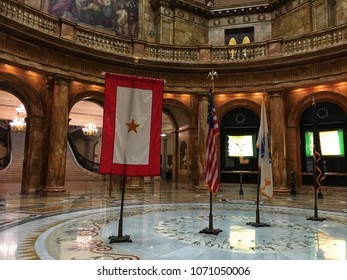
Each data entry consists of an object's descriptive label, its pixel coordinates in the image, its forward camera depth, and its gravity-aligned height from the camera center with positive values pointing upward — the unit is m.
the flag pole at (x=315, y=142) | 7.77 +0.90
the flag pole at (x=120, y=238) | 4.66 -1.10
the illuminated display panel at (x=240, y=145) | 15.14 +1.49
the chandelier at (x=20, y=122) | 18.81 +3.16
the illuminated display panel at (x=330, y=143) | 12.96 +1.45
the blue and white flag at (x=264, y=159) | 6.89 +0.35
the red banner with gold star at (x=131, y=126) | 4.90 +0.80
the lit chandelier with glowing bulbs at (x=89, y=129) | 21.80 +3.14
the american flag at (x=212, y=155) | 5.90 +0.36
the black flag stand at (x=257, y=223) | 6.18 -1.08
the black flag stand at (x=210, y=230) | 5.38 -1.08
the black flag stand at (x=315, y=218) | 6.89 -1.05
